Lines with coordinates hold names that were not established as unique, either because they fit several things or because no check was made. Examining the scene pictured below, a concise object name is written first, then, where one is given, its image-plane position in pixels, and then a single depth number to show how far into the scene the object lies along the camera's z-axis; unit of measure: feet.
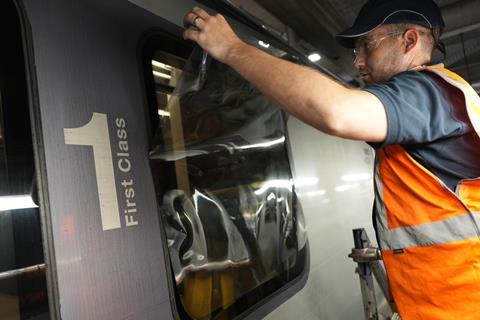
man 3.17
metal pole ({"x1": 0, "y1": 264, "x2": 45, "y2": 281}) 2.88
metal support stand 6.93
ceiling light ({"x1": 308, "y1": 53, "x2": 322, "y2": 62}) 9.42
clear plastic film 4.10
